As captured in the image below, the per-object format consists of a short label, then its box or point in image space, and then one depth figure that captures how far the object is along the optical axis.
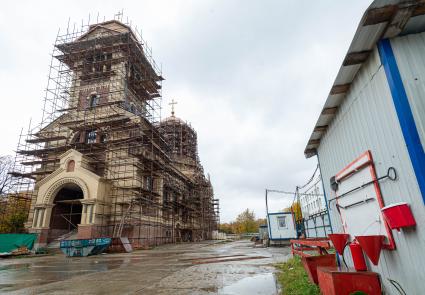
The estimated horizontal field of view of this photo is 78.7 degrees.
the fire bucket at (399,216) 2.97
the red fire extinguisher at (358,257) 4.18
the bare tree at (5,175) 30.19
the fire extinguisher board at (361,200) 3.74
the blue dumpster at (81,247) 17.86
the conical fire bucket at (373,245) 3.47
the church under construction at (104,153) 25.30
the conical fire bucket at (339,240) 4.64
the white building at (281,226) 20.53
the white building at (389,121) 2.95
